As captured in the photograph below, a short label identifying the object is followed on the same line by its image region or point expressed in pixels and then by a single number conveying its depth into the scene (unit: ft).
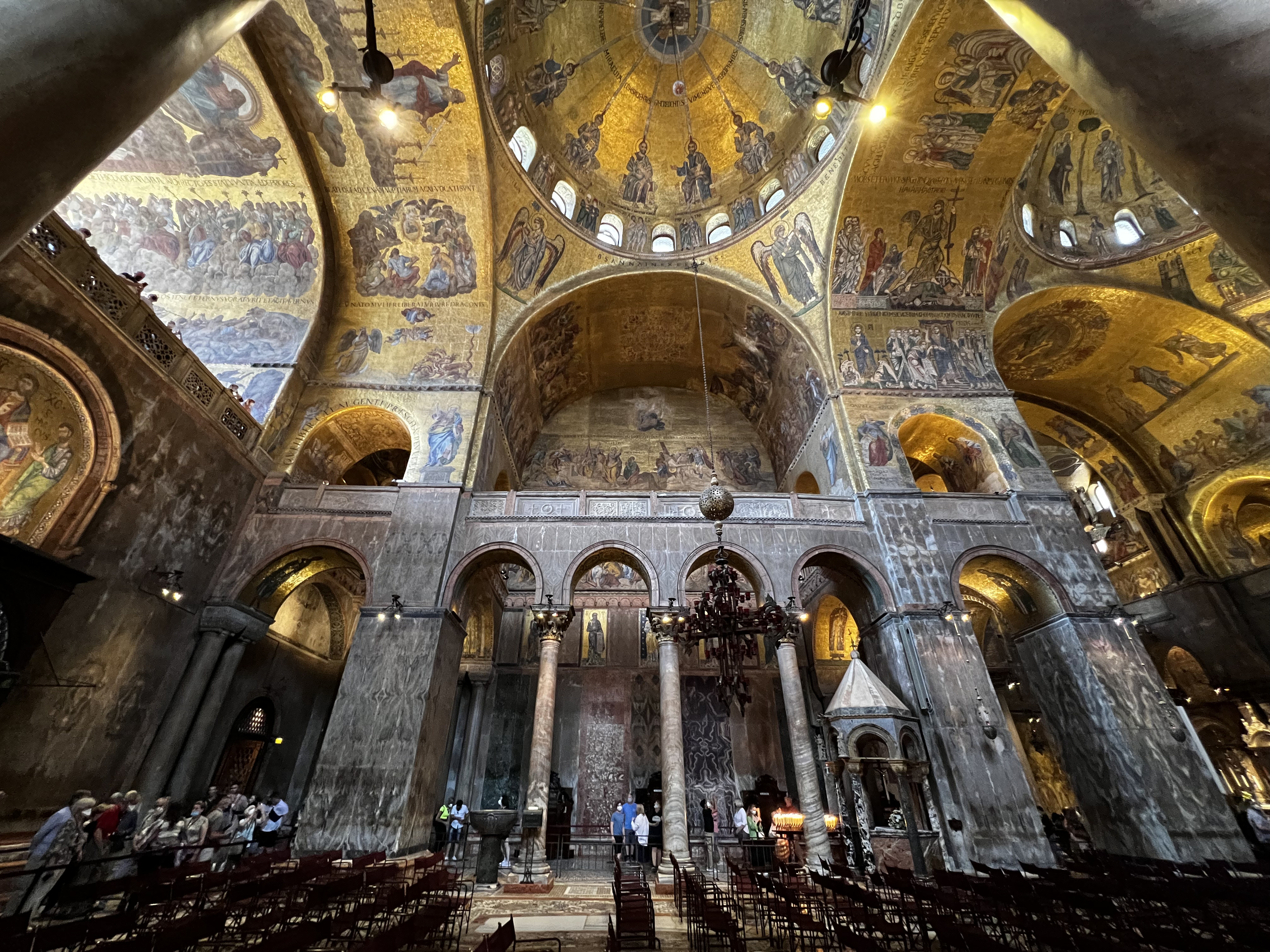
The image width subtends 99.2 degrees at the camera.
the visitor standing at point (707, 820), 36.64
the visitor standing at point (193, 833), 24.77
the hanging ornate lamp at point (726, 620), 24.26
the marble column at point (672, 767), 29.89
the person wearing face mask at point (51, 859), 17.61
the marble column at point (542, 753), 27.76
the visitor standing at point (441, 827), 36.32
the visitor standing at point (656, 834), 32.30
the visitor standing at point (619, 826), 33.83
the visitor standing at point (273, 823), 31.96
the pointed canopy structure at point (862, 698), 31.27
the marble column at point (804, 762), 29.50
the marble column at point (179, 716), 28.73
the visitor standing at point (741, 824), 32.89
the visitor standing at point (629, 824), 33.40
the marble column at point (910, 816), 28.07
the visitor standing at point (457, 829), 34.40
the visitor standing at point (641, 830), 31.50
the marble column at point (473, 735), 44.47
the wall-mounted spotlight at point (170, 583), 30.53
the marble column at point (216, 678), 30.25
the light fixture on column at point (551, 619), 35.70
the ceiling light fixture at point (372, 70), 18.65
